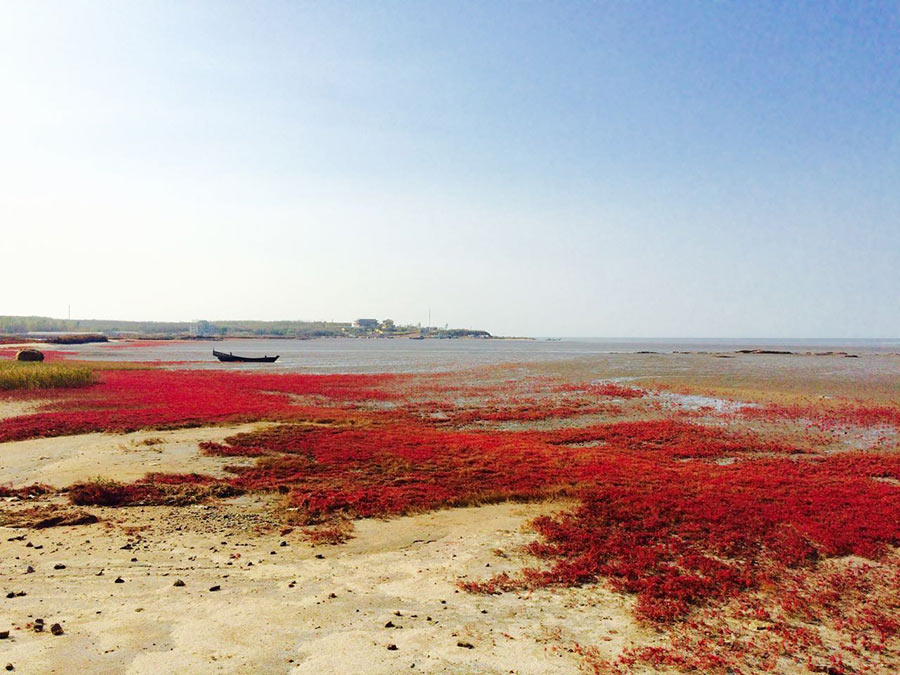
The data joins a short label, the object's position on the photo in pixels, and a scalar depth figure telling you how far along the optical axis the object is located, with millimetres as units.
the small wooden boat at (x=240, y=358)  80444
